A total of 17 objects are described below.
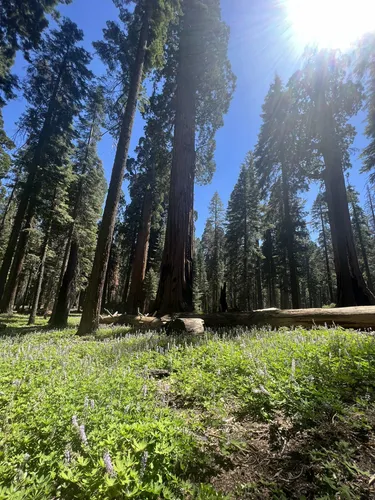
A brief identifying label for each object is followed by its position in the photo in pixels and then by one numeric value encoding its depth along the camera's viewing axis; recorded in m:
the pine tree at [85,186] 15.02
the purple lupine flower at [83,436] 1.64
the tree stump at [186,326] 6.31
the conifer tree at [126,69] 7.58
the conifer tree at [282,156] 14.88
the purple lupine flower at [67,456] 1.50
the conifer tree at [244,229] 24.69
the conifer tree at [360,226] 28.83
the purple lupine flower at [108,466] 1.36
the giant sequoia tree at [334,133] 9.34
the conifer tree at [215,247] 34.16
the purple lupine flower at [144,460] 1.42
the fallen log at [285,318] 5.55
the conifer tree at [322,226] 30.44
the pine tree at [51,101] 14.19
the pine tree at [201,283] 34.44
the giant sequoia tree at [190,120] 8.45
